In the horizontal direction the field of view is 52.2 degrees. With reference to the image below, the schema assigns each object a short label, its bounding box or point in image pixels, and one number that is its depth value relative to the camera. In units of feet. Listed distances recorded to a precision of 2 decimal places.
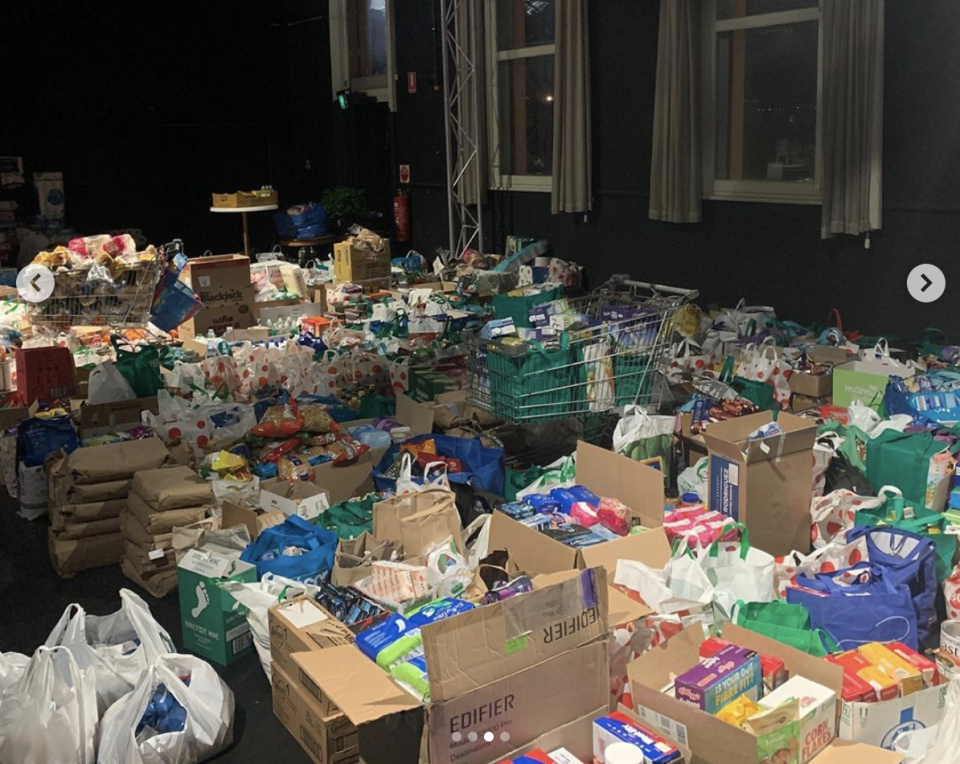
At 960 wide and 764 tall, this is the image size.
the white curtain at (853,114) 17.85
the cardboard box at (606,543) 9.79
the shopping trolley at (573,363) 12.76
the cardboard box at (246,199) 32.27
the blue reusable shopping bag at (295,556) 10.39
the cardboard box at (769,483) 10.98
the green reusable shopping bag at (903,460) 12.09
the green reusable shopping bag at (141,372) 16.60
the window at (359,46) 34.68
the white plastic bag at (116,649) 8.69
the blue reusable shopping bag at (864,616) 8.84
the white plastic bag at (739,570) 9.66
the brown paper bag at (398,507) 10.83
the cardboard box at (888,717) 7.41
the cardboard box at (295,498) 12.03
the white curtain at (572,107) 24.22
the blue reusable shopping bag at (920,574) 9.21
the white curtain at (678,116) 21.35
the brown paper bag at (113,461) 12.77
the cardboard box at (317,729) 8.23
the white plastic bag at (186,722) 8.14
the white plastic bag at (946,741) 6.59
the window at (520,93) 27.25
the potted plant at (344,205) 34.12
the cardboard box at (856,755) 7.09
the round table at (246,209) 31.96
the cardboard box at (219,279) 23.04
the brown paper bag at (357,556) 10.05
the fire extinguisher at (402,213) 32.58
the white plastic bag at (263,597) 9.79
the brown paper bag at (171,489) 11.97
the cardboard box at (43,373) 17.47
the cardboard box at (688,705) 6.76
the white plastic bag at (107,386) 15.92
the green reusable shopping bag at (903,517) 10.66
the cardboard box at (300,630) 8.77
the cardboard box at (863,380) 15.01
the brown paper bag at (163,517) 11.94
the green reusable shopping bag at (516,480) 13.65
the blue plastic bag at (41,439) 14.71
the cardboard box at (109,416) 15.07
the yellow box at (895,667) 7.66
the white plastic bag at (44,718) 8.03
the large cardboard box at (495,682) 6.68
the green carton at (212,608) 10.16
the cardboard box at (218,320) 22.76
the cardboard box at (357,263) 27.02
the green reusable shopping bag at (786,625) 8.43
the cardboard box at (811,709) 7.11
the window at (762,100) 20.16
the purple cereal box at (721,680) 7.12
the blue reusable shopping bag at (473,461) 13.35
